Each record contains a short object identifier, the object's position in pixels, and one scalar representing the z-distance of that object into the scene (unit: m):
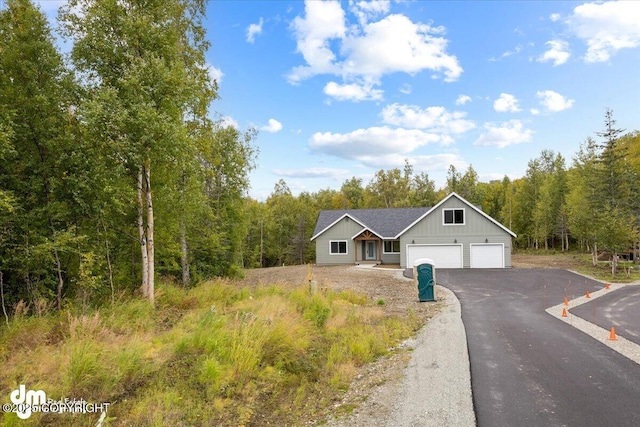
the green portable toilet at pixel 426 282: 13.91
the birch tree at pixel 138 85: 9.68
